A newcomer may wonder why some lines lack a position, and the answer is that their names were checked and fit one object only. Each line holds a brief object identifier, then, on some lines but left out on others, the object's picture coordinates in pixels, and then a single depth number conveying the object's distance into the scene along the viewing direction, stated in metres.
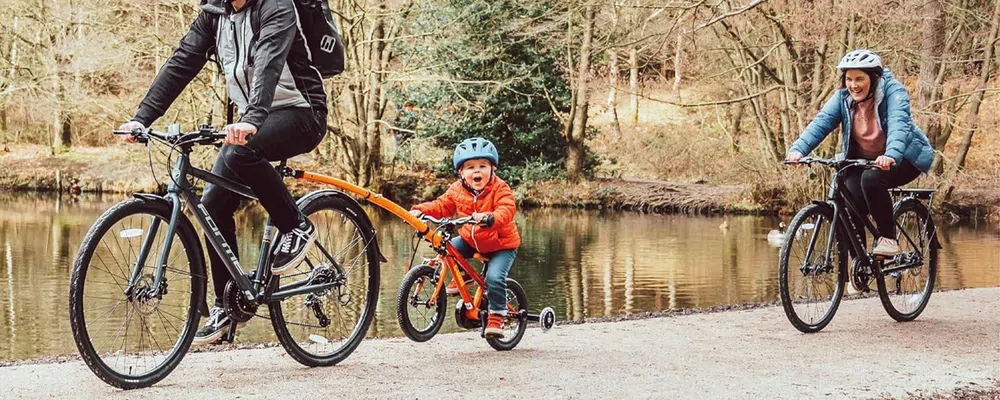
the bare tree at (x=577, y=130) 28.70
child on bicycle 6.17
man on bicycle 4.82
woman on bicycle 7.12
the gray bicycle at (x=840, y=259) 6.98
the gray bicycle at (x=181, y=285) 4.57
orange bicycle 6.03
